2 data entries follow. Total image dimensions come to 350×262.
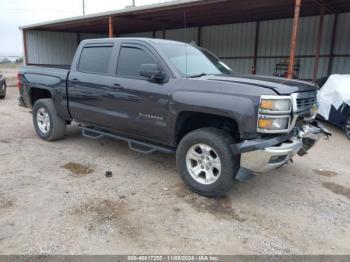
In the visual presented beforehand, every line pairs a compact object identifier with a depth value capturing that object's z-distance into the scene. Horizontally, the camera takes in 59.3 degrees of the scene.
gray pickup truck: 3.45
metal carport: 10.86
